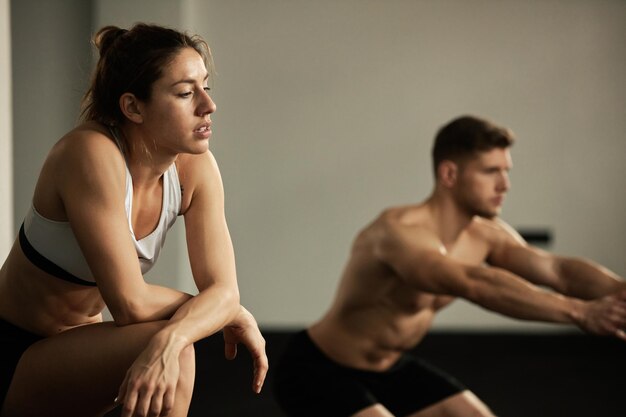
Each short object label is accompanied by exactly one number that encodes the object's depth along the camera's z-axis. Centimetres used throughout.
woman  326
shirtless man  429
